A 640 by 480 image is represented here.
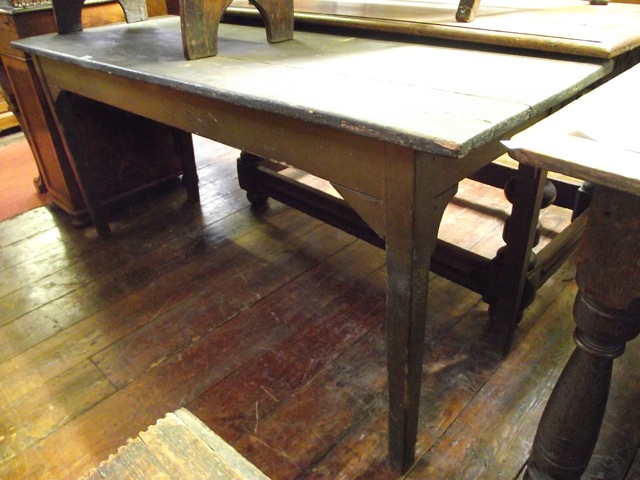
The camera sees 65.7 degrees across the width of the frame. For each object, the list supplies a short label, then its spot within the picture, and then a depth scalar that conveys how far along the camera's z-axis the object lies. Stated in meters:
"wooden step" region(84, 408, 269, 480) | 0.60
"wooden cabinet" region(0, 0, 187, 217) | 1.83
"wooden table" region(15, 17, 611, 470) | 0.73
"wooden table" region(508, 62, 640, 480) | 0.56
